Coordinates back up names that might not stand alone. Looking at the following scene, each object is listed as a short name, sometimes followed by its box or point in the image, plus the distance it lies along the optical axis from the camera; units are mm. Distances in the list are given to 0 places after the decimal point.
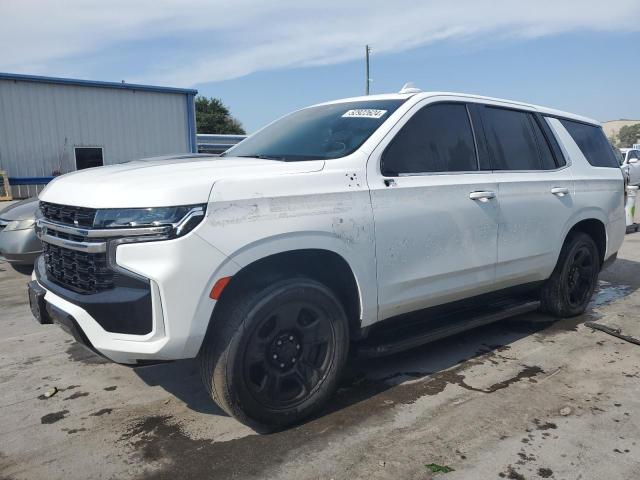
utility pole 35844
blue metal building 16797
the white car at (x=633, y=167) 20564
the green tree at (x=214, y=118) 54719
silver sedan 6547
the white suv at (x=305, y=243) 2543
